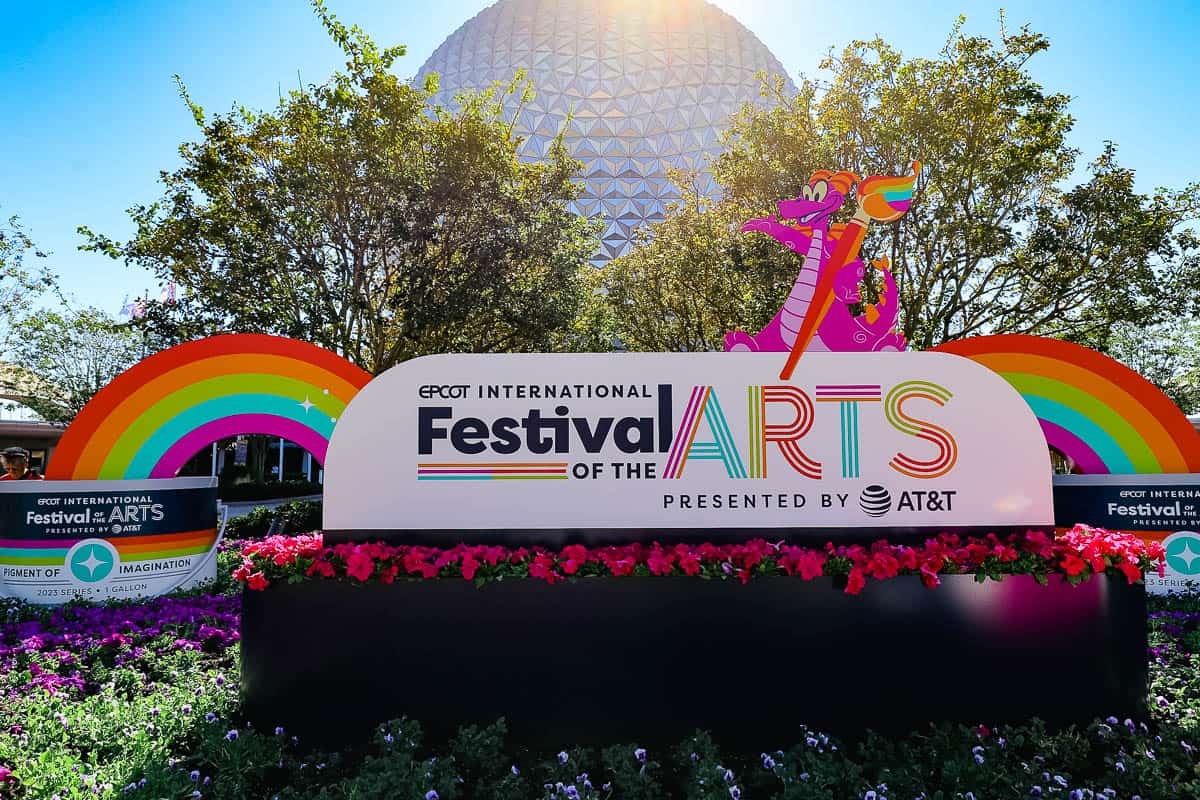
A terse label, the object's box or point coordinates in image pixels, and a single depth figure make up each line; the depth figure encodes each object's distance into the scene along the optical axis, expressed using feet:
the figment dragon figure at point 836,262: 29.91
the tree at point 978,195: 51.90
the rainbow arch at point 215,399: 33.45
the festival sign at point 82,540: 32.14
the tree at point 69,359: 112.37
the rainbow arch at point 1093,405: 30.60
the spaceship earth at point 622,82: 130.21
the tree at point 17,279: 86.33
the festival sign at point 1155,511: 31.19
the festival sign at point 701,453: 18.99
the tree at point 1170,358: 110.52
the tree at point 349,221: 53.36
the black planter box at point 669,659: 16.90
